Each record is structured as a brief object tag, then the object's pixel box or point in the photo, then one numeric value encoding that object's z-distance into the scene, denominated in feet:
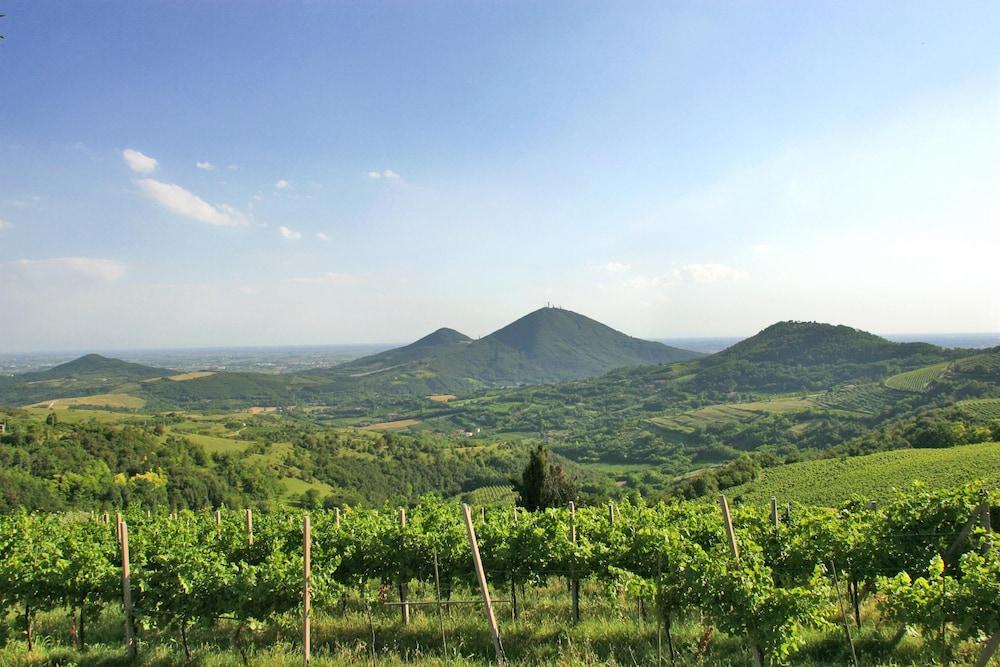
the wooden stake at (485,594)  21.11
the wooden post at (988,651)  15.64
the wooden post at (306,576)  24.55
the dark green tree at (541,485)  91.20
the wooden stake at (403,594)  30.27
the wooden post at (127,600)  25.39
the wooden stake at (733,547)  19.42
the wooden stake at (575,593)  30.12
